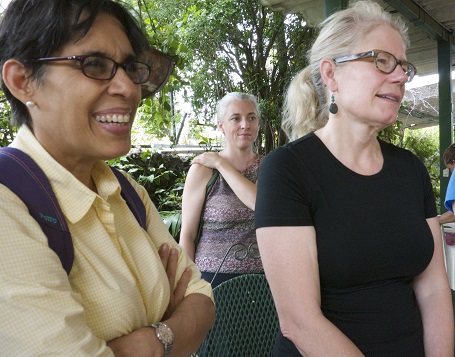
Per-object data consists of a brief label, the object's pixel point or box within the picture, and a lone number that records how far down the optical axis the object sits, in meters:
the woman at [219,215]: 2.40
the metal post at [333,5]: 3.03
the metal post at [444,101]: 6.82
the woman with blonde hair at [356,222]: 1.36
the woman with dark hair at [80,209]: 0.77
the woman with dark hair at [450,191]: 3.09
